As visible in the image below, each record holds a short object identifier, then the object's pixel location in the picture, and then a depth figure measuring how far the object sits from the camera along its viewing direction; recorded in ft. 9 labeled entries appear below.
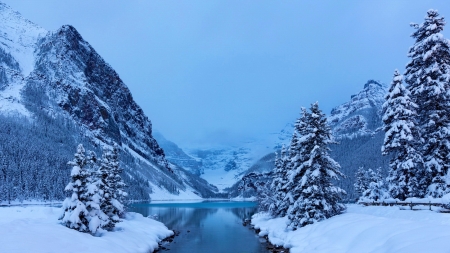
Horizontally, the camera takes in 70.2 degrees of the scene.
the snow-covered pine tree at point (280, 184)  175.32
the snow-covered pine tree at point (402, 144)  93.91
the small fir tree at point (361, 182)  236.22
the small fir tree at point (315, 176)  112.98
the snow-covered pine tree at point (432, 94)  88.89
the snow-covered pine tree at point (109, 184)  116.26
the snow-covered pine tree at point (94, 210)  94.84
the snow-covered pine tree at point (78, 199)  93.04
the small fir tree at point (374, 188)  200.88
